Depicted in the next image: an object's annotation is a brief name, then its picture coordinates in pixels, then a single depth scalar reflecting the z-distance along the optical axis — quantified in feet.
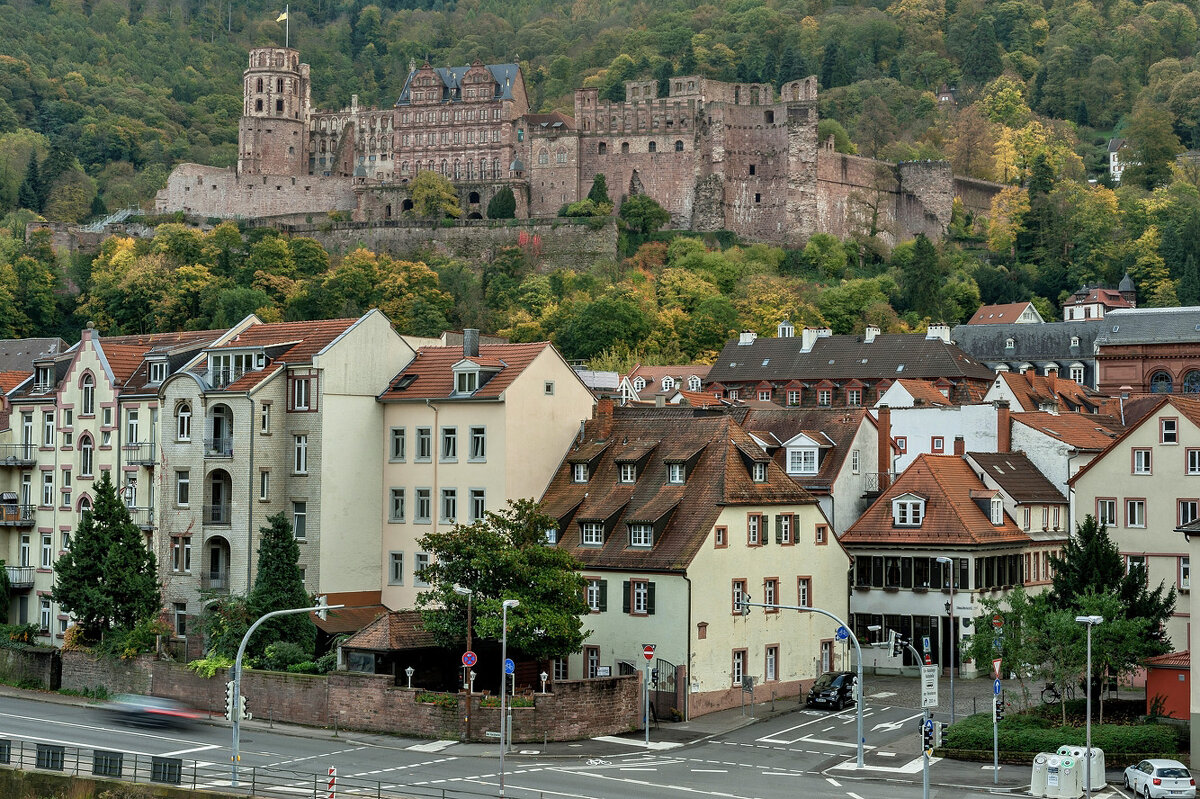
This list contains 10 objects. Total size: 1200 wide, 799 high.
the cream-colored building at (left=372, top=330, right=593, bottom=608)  221.05
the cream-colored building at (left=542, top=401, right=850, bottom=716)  201.98
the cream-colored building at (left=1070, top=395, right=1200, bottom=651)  218.38
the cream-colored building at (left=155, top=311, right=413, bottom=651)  223.51
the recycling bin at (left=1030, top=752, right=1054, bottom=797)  159.22
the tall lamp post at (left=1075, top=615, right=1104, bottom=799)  158.92
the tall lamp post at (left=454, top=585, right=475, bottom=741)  184.03
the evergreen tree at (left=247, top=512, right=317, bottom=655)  207.62
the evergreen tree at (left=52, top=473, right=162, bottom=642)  219.20
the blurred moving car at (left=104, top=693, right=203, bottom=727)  197.47
